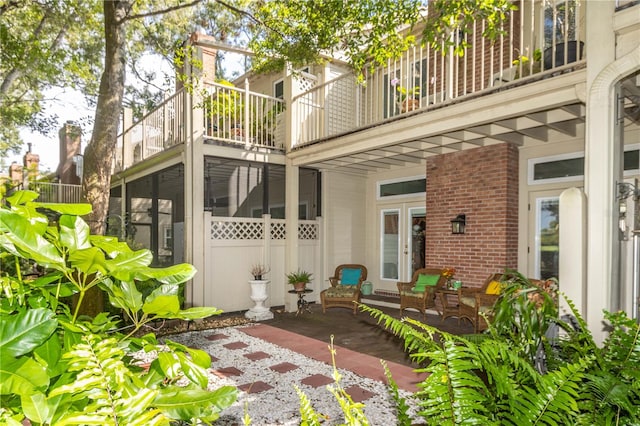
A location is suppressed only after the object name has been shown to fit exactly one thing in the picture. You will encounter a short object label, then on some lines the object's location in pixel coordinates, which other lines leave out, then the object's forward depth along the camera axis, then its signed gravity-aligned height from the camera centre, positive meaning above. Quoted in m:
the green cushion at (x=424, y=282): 6.66 -1.29
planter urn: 6.86 -1.64
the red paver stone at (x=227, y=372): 4.03 -1.79
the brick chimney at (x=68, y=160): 14.74 +2.06
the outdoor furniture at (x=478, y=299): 5.41 -1.34
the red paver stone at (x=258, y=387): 3.63 -1.77
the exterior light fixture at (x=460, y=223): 6.83 -0.22
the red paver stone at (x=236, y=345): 5.08 -1.88
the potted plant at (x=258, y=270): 7.07 -1.17
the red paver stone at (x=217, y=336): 5.52 -1.91
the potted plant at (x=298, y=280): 7.20 -1.37
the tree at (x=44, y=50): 6.66 +3.43
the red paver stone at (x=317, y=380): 3.77 -1.78
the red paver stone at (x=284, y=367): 4.19 -1.81
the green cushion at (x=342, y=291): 7.26 -1.59
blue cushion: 7.72 -1.38
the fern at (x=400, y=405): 0.99 -0.55
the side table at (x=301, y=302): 7.14 -1.80
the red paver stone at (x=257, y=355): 4.62 -1.85
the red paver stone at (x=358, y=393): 3.44 -1.74
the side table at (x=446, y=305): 6.26 -1.63
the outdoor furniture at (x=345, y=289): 7.23 -1.56
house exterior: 3.07 +0.73
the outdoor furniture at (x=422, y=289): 6.49 -1.41
